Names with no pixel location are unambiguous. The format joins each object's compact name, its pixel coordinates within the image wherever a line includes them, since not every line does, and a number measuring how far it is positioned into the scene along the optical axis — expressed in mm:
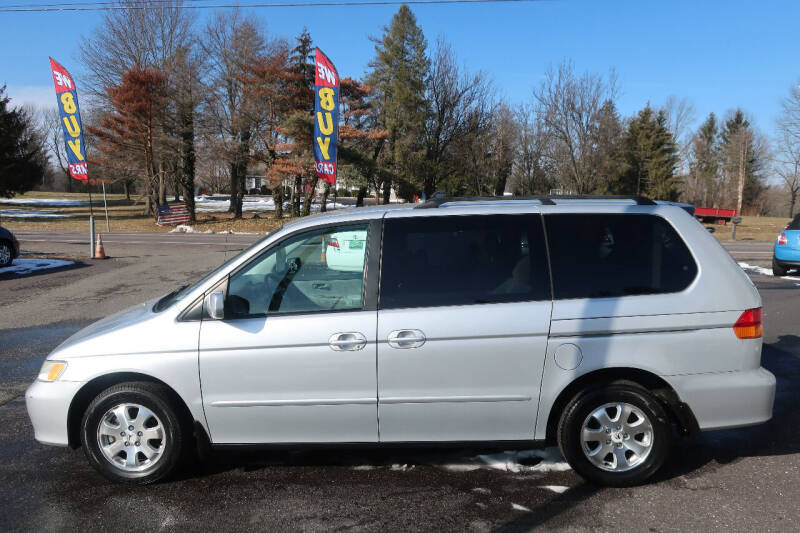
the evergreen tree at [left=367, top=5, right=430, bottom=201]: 38625
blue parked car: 13242
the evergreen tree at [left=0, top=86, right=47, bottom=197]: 41562
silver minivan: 3559
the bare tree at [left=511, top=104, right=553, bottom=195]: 39094
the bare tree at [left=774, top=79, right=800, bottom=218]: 56125
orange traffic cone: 16625
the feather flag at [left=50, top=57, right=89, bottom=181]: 16969
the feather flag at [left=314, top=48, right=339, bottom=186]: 16453
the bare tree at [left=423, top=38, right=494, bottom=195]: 39062
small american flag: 34438
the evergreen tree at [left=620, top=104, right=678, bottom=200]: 49469
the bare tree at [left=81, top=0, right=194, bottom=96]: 36656
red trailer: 38438
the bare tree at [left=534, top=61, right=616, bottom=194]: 36750
